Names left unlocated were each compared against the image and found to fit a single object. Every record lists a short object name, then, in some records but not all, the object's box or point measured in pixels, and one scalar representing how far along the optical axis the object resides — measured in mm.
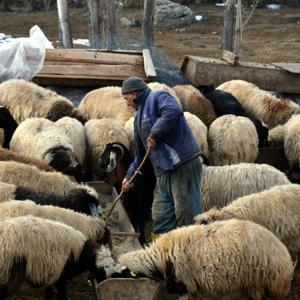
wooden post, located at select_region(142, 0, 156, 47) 17219
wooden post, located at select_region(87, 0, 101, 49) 16828
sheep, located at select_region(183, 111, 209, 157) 9227
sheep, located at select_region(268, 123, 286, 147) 10461
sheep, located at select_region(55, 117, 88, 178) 9180
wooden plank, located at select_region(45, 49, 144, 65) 12852
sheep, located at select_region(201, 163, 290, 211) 7828
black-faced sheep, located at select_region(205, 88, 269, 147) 10289
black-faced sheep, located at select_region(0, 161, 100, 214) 7035
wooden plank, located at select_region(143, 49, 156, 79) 11826
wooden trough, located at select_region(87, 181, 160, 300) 5680
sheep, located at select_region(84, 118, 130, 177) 9172
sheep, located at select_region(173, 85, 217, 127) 10555
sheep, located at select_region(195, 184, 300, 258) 6648
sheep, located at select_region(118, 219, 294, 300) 5766
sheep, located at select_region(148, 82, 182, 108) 10672
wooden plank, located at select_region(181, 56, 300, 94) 12594
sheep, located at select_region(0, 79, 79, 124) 10414
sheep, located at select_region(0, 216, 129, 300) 5586
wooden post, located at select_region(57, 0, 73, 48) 15574
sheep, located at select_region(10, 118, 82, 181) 8508
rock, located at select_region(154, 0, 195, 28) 28117
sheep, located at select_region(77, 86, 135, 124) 10406
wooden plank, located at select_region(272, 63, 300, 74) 12766
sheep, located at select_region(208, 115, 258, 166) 9328
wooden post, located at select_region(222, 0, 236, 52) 15211
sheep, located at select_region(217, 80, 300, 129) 11172
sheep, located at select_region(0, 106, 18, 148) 9680
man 6648
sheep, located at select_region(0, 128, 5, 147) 9527
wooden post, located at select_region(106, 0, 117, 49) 17159
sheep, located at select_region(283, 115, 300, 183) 9758
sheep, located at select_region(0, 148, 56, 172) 7887
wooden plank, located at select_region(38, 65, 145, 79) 12297
